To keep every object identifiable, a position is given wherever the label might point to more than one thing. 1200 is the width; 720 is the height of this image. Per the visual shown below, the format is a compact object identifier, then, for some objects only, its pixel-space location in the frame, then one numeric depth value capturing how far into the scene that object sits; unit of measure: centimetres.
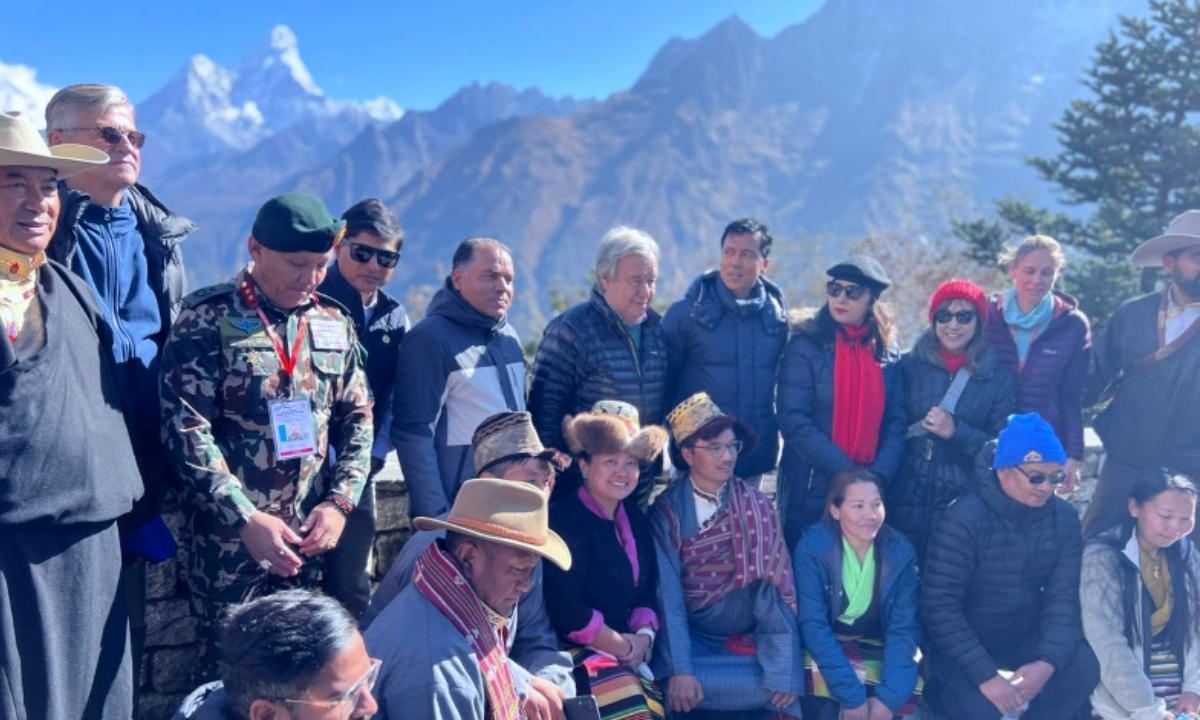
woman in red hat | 419
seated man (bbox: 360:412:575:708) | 295
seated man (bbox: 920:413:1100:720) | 378
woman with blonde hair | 439
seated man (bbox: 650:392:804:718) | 361
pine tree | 1273
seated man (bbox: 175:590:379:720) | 199
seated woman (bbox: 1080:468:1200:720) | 381
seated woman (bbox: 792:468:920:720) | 371
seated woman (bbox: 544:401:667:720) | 336
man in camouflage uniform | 271
